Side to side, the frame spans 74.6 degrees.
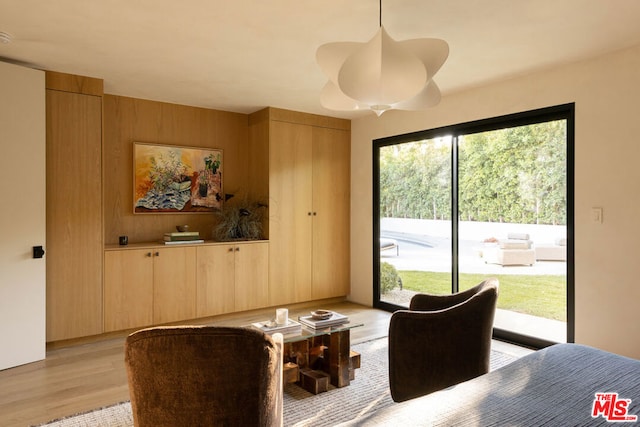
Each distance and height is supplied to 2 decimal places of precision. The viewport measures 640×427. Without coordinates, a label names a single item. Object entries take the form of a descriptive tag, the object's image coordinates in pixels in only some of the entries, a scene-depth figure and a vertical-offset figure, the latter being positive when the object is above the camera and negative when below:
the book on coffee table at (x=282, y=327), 2.68 -0.73
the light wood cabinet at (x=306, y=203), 4.94 +0.13
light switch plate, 3.19 -0.02
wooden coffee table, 2.88 -1.02
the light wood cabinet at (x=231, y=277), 4.46 -0.69
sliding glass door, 3.55 -0.03
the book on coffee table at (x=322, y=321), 2.82 -0.73
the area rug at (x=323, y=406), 2.46 -1.21
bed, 1.35 -0.66
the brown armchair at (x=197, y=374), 1.52 -0.58
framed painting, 4.54 +0.41
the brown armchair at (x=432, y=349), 2.20 -0.72
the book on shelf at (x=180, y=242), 4.34 -0.28
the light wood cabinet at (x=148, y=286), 3.93 -0.70
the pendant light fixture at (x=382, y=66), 1.84 +0.67
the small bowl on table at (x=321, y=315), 2.91 -0.70
